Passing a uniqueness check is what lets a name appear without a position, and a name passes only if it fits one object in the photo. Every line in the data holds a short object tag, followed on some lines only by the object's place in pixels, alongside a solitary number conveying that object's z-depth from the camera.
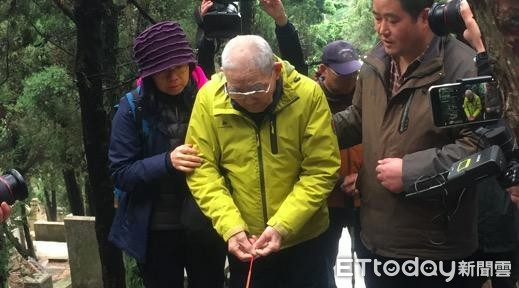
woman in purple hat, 2.87
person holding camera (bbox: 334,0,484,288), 2.29
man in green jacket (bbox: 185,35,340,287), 2.53
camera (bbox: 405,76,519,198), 1.89
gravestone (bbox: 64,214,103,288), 6.74
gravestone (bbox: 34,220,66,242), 17.50
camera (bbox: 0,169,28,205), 2.76
